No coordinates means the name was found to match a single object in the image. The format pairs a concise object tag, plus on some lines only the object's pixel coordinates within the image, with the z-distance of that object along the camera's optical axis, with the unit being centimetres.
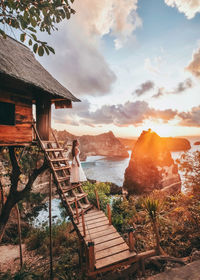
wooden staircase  428
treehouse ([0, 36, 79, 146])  496
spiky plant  536
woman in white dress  654
